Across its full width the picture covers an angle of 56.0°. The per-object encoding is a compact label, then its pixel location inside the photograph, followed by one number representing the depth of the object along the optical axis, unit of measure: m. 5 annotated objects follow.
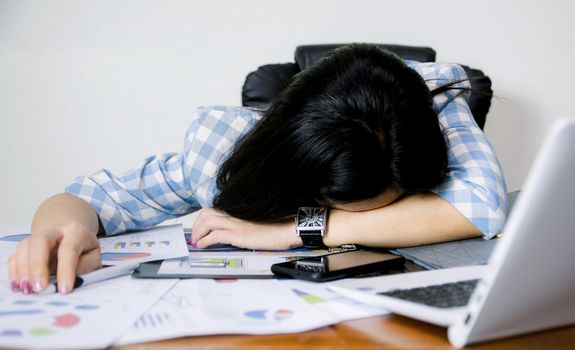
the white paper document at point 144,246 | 0.77
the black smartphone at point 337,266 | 0.65
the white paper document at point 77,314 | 0.43
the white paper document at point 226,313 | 0.46
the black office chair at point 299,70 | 1.39
